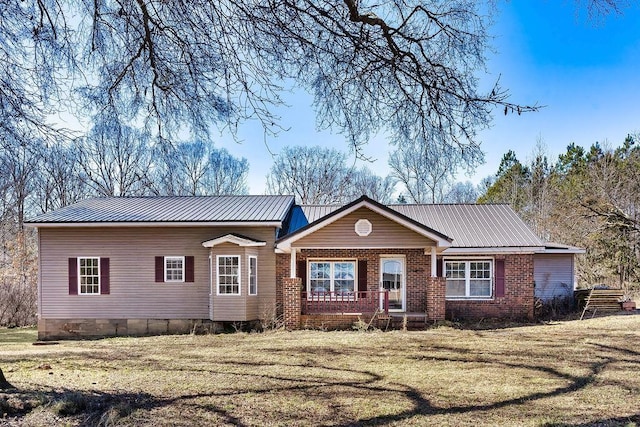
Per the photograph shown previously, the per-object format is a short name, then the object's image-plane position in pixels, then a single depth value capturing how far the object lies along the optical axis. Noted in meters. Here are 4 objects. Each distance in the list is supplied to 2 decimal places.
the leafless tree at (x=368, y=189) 36.88
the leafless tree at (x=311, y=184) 33.38
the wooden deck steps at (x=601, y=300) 18.80
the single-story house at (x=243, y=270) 16.58
